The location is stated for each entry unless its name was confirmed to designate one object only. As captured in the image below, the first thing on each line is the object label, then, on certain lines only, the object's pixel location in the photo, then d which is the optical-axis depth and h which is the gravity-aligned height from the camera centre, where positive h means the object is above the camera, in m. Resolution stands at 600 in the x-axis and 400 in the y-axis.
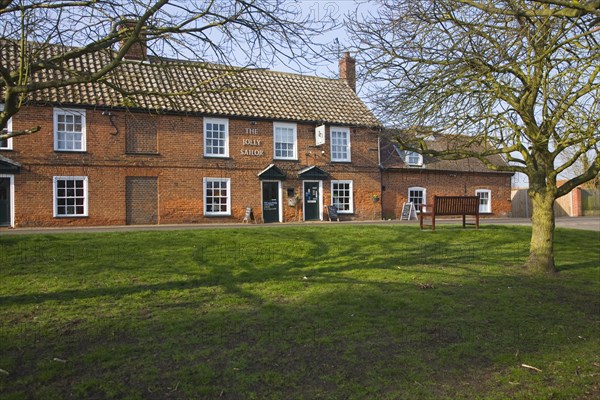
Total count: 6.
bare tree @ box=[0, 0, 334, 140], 5.48 +2.32
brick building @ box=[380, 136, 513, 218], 26.75 +1.58
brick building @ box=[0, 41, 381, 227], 19.12 +2.32
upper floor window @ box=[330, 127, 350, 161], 24.97 +3.45
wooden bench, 14.84 +0.07
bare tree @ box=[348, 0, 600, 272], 7.46 +2.06
